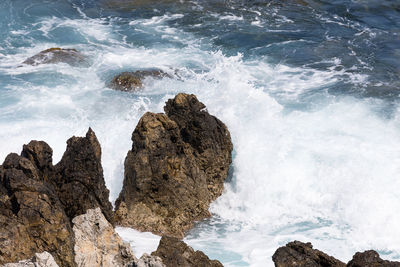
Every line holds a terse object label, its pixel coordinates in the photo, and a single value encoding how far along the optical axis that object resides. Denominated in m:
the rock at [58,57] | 40.52
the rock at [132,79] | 36.90
